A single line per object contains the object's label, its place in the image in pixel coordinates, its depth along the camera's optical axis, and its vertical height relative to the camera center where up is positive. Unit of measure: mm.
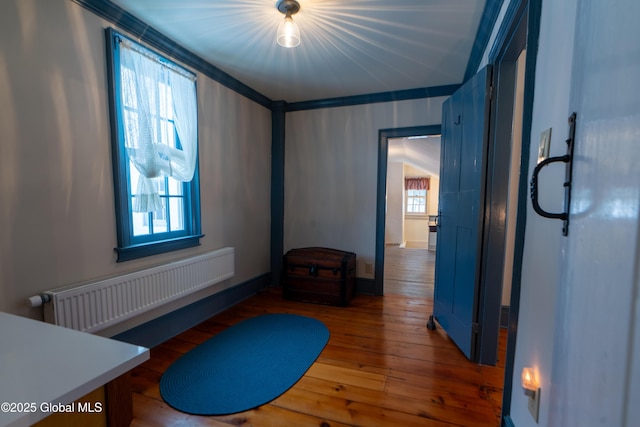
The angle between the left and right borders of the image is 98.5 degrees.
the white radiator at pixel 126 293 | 1515 -658
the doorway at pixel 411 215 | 4035 -489
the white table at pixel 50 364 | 515 -379
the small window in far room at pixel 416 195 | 9109 +133
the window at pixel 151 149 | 1830 +333
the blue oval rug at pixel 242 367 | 1575 -1162
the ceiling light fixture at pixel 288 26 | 1680 +1079
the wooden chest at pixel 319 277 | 3000 -885
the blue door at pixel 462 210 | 1874 -79
